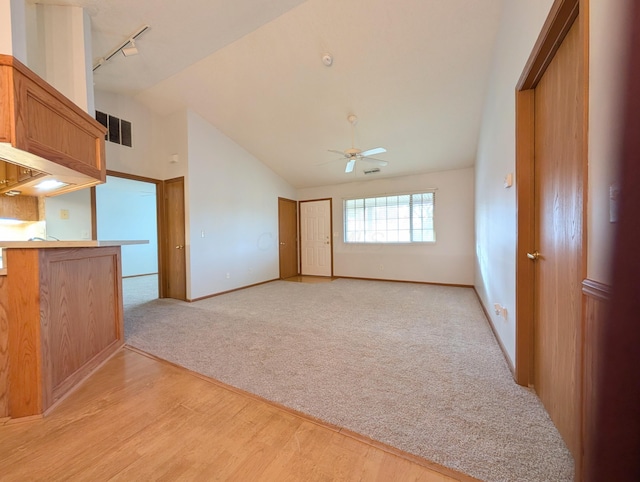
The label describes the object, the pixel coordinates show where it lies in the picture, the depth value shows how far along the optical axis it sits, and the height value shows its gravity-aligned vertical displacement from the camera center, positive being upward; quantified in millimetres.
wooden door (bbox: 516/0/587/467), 1132 +91
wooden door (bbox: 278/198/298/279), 6363 -9
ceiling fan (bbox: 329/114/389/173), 3668 +1185
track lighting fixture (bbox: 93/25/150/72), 2761 +2234
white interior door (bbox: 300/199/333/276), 6590 -71
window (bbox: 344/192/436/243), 5422 +350
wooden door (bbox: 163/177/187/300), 4293 -64
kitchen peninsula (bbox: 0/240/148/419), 1484 -541
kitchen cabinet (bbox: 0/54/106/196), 1558 +790
